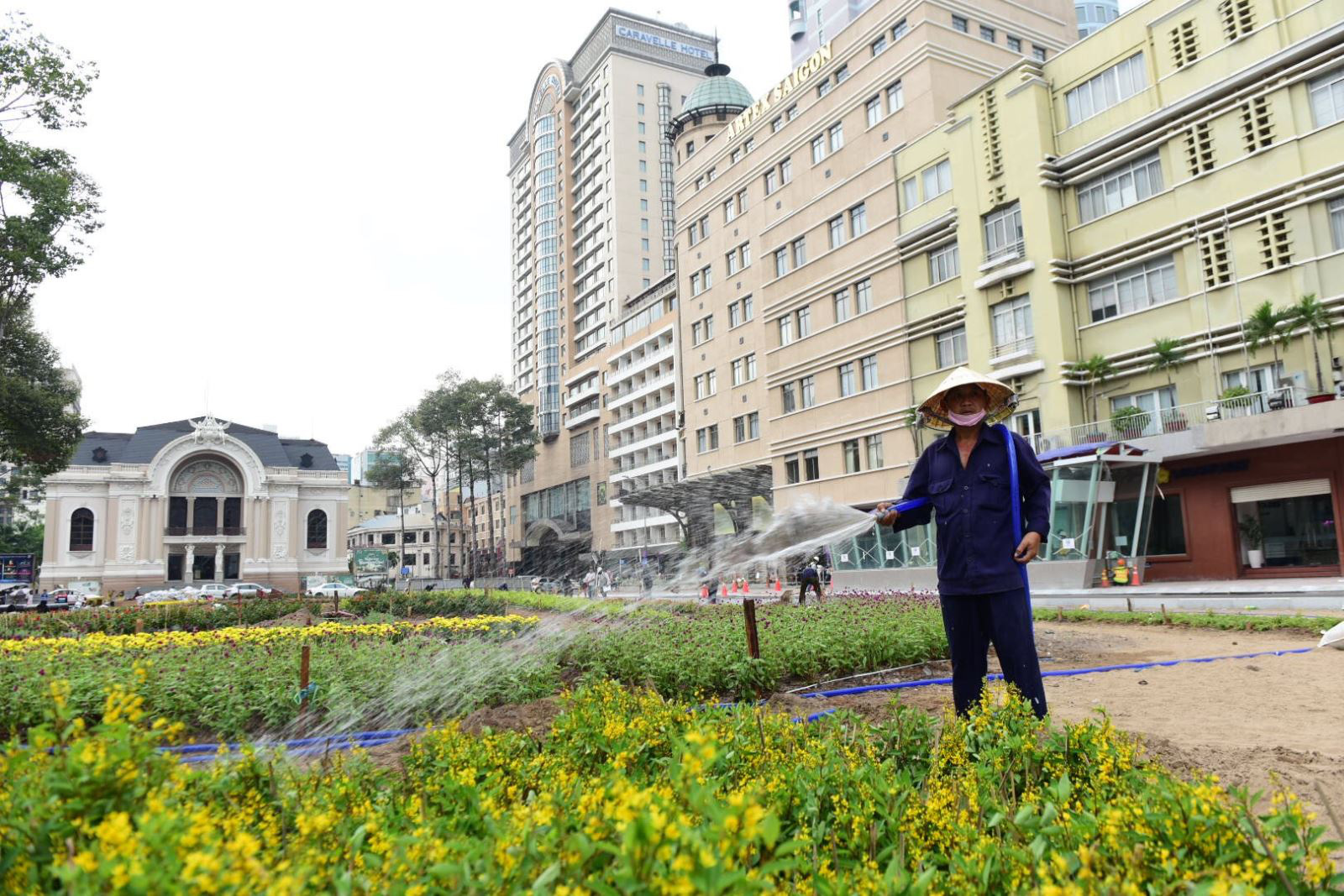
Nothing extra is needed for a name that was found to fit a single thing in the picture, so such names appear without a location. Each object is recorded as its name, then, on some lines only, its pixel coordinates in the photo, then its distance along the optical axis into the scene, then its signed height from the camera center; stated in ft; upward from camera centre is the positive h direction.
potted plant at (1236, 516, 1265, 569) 82.38 -0.62
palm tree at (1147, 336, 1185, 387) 83.97 +17.89
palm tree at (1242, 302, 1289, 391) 74.59 +17.81
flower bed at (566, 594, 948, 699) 26.22 -3.19
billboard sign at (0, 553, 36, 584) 236.43 +6.28
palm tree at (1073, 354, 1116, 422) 89.97 +17.98
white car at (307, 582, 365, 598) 140.73 -2.45
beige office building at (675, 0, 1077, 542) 117.39 +47.62
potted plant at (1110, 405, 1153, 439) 86.99 +11.88
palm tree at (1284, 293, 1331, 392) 72.84 +18.26
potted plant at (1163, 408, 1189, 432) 83.66 +11.22
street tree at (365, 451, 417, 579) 225.56 +27.37
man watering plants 15.64 +0.20
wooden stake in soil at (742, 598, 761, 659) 26.32 -2.51
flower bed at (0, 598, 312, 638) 62.28 -2.71
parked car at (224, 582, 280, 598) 145.40 -1.57
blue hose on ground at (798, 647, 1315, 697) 25.71 -4.29
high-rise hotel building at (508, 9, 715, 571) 254.27 +103.01
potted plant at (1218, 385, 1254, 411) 78.43 +12.28
